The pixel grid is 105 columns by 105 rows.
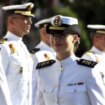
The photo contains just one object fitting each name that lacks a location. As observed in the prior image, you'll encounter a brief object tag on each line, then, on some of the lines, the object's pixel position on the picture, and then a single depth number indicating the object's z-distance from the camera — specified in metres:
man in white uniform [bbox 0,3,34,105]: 10.59
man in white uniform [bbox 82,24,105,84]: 12.67
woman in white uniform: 8.09
